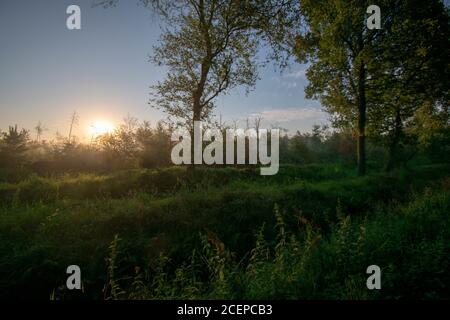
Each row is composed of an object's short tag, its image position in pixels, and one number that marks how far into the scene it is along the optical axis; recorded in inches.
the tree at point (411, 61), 670.5
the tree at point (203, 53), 599.2
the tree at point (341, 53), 671.1
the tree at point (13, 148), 893.8
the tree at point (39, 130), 2961.1
